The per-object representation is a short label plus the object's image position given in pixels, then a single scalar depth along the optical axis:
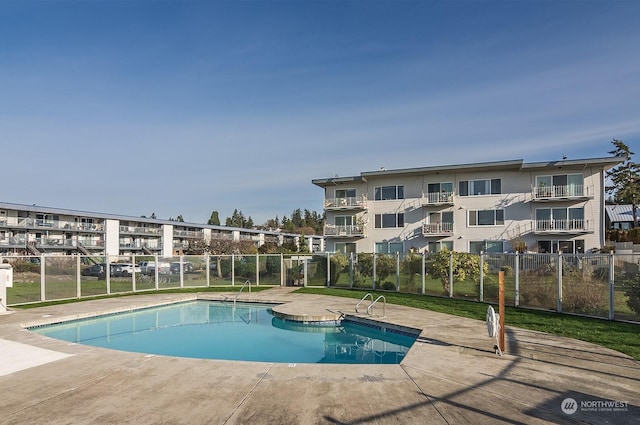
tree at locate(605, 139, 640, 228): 48.56
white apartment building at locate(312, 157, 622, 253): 30.70
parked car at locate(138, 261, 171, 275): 21.09
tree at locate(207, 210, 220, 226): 95.25
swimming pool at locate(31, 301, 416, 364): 10.07
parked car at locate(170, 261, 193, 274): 21.47
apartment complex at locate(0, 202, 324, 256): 46.00
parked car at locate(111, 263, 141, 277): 20.38
